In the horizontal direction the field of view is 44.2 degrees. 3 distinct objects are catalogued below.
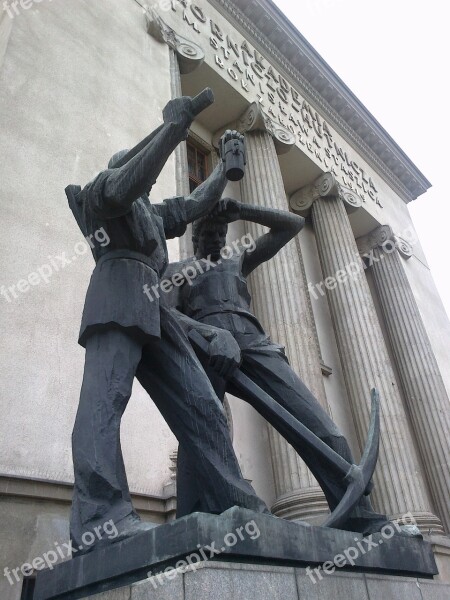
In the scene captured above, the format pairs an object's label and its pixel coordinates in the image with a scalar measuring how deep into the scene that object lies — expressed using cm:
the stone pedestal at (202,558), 218
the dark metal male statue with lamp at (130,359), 271
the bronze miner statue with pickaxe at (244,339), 335
